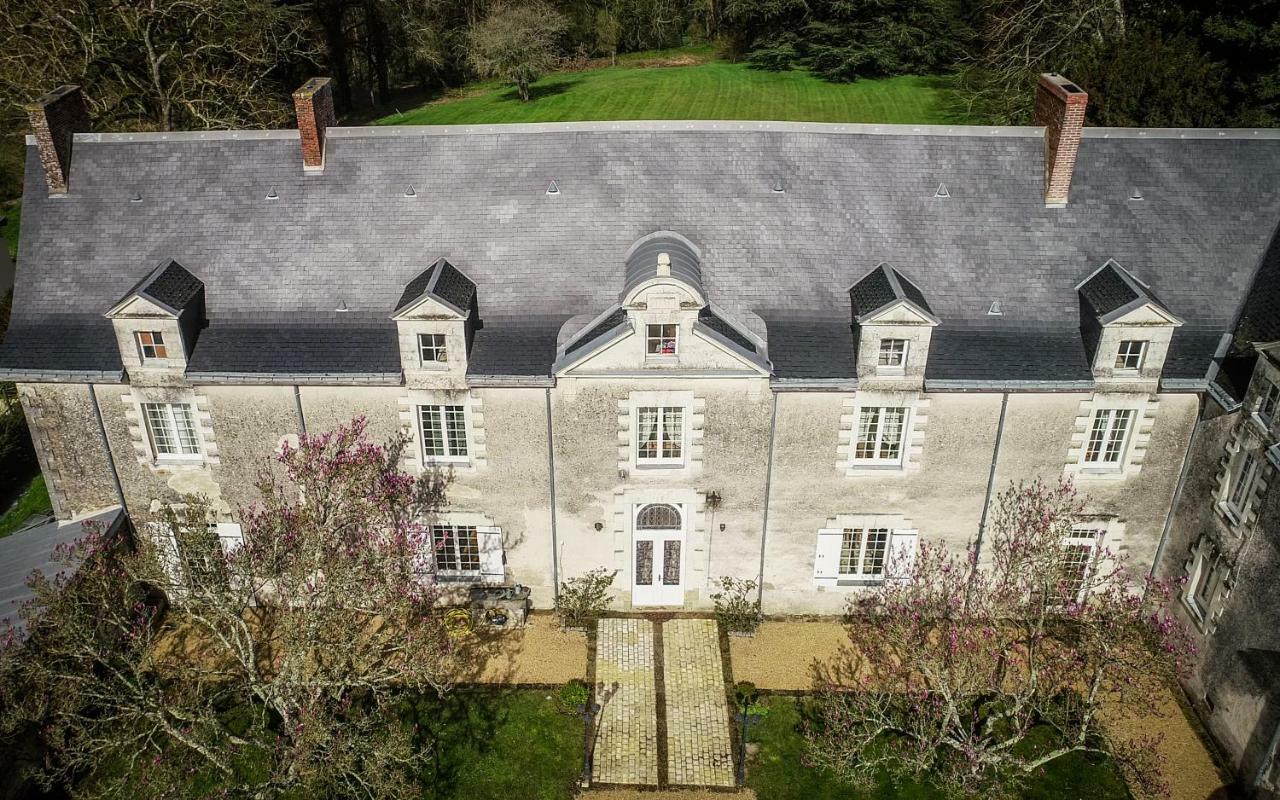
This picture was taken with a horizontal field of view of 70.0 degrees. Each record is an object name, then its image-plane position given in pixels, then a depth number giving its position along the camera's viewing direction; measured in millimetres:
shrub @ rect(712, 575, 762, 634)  26609
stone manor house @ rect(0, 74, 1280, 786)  24234
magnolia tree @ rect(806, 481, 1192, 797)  21359
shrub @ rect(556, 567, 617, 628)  26516
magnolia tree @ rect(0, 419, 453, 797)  19469
